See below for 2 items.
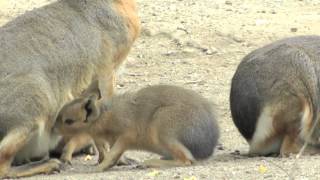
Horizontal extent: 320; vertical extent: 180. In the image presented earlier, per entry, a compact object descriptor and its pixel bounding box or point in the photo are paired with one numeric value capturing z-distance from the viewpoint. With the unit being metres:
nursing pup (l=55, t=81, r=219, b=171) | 17.27
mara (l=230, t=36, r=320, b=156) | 17.69
